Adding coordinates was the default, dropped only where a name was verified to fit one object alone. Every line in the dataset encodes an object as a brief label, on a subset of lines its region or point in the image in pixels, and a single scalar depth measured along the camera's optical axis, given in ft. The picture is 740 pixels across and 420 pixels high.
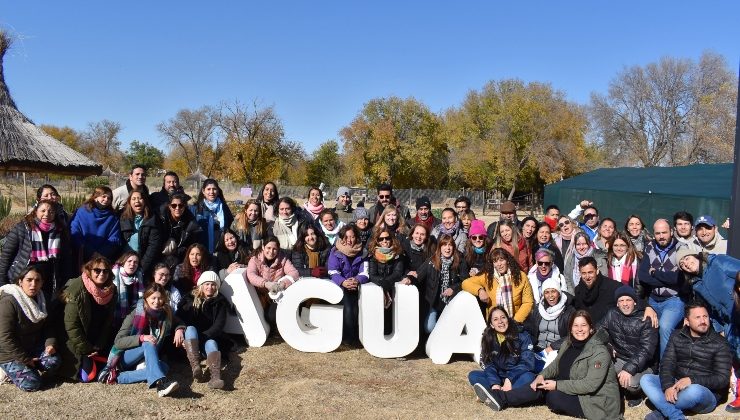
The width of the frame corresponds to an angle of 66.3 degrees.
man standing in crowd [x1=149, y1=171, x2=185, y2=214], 23.17
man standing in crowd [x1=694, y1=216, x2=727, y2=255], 20.31
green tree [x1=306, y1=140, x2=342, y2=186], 203.41
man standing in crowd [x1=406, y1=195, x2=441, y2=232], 25.85
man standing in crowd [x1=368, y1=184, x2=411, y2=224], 26.76
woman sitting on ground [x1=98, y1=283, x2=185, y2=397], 18.02
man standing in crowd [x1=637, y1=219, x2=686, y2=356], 18.35
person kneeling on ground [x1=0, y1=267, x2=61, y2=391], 16.83
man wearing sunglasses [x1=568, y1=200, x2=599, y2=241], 25.52
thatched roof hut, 37.29
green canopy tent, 57.41
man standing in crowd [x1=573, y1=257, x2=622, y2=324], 19.24
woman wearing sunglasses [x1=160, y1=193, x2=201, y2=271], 21.77
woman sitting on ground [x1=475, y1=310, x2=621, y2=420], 16.29
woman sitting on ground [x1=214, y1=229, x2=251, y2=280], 23.00
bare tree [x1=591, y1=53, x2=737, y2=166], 152.46
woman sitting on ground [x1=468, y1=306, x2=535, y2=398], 17.76
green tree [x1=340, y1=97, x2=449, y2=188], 164.86
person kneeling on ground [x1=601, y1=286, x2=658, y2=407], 17.28
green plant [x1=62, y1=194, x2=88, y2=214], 56.03
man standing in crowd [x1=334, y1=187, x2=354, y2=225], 27.96
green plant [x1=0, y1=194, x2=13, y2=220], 46.48
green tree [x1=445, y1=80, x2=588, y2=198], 145.59
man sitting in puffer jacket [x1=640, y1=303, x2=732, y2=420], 15.90
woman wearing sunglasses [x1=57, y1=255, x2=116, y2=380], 17.56
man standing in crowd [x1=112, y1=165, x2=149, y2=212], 22.48
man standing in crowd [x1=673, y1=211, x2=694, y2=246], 20.13
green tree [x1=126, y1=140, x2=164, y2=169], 266.18
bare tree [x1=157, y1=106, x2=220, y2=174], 217.15
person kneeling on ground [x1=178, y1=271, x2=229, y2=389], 19.97
